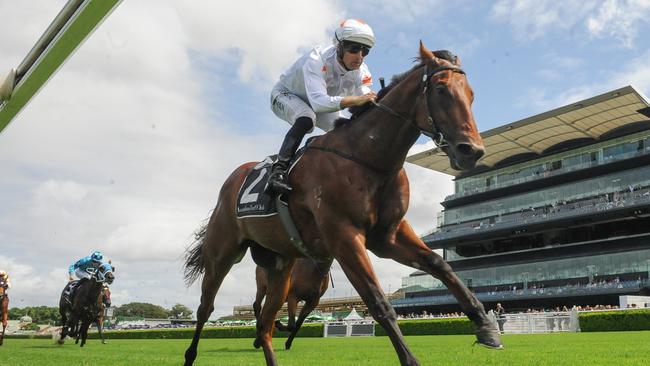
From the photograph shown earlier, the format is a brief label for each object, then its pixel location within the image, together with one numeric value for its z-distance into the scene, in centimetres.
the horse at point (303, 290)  1245
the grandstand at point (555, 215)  5197
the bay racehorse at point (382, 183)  419
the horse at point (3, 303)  1656
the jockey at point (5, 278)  1645
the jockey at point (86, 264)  1622
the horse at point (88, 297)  1584
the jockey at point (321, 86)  522
